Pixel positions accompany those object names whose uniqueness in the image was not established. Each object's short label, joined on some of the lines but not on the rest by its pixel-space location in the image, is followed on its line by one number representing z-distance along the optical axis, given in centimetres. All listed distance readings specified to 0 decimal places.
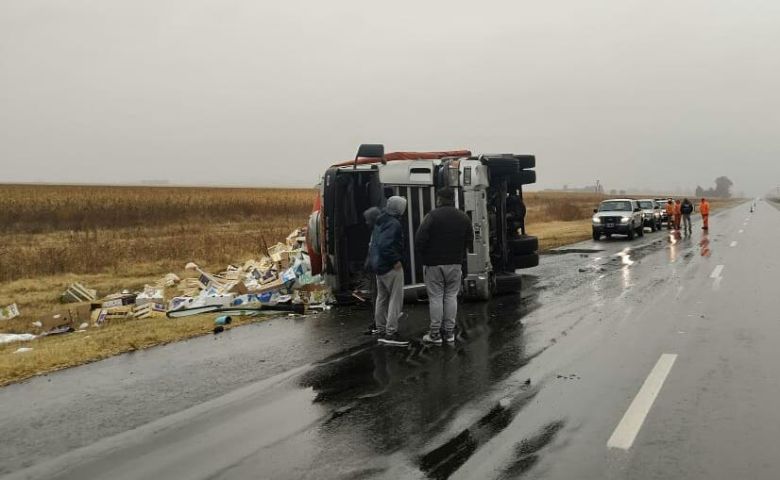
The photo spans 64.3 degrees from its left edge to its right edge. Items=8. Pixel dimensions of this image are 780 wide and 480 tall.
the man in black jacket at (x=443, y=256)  805
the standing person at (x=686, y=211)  2768
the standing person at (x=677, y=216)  3141
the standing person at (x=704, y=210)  3102
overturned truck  1091
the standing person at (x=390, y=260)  826
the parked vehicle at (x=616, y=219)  2747
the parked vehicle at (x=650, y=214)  3381
